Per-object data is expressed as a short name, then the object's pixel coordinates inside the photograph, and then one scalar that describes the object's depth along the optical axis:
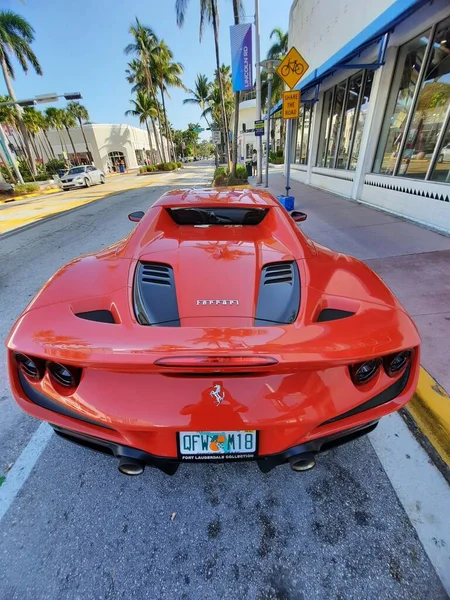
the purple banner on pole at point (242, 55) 11.95
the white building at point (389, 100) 5.33
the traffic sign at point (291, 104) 6.54
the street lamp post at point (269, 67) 9.52
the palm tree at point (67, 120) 43.88
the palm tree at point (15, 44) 19.48
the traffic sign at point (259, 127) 11.34
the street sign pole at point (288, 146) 7.31
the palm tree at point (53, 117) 39.62
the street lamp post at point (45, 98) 13.70
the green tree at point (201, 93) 39.78
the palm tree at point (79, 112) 46.09
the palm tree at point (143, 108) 39.51
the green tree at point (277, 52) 28.85
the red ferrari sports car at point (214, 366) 1.13
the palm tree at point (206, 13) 16.16
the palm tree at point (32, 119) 27.80
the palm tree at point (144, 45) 32.12
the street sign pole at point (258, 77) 10.96
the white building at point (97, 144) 48.19
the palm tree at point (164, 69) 33.56
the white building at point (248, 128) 32.41
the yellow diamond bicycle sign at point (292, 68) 5.96
